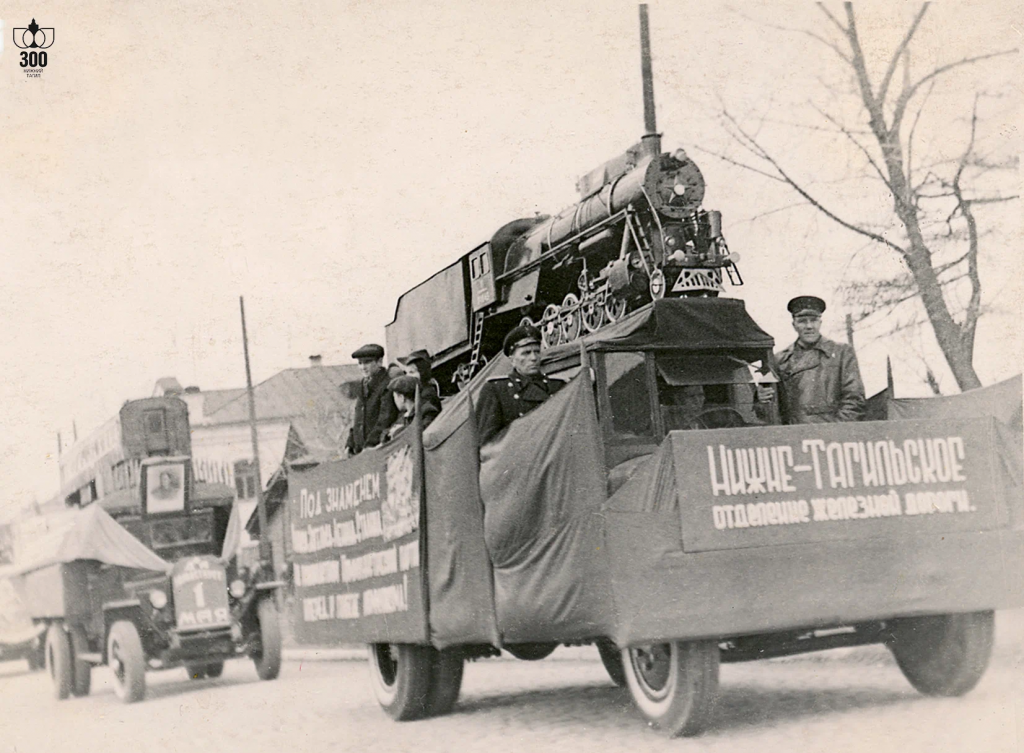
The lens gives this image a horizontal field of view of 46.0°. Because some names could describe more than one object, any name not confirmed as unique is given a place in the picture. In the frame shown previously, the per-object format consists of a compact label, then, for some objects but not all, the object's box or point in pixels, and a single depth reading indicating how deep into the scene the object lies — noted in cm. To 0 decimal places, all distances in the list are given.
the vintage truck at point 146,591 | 1377
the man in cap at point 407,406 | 838
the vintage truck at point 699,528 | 587
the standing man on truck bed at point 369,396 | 1011
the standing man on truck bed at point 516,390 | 718
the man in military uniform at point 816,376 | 779
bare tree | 984
